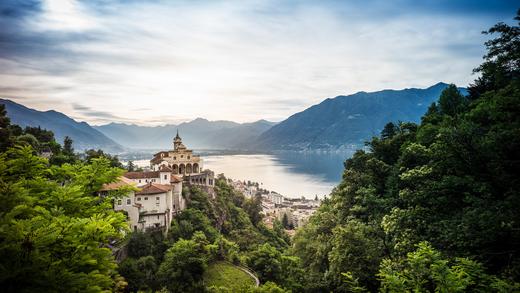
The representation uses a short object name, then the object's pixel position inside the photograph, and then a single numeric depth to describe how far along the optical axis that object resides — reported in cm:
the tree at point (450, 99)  2887
